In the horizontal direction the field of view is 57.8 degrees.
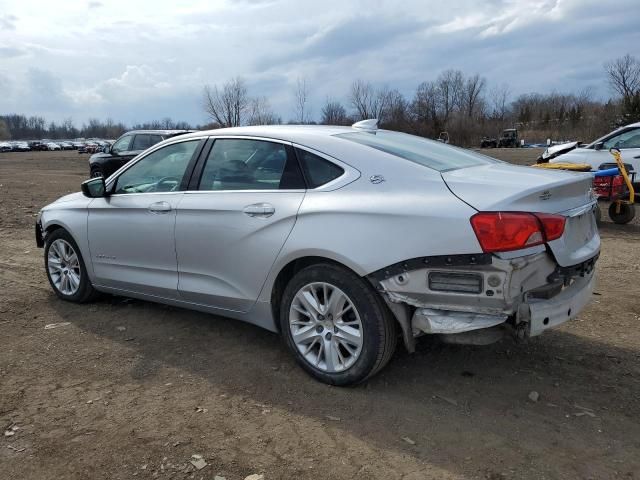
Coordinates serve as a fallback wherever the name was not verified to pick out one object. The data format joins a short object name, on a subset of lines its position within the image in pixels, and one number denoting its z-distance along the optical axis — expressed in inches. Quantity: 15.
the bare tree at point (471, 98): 3796.8
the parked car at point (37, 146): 3511.3
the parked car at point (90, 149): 2348.4
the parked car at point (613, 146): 451.5
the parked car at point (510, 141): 2829.7
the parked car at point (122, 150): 640.4
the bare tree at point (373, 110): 3019.2
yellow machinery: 367.2
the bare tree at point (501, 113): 3676.2
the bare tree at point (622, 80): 2878.9
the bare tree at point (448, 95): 3624.5
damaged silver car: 123.9
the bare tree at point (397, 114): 2790.1
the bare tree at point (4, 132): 5447.8
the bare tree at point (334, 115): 2394.4
